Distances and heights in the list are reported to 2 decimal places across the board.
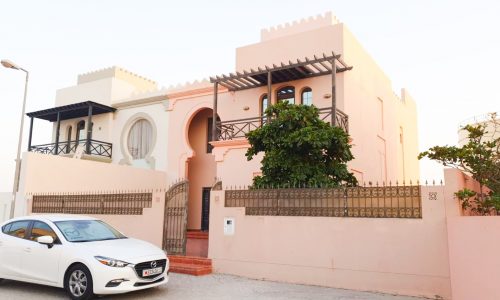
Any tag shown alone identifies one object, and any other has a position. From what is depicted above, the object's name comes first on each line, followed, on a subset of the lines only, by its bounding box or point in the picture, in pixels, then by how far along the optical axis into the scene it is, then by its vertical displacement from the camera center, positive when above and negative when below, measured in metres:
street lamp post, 14.22 +1.65
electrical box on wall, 10.34 -0.38
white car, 7.07 -0.85
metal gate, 11.34 -0.26
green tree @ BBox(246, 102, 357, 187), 10.26 +1.54
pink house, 15.84 +4.44
